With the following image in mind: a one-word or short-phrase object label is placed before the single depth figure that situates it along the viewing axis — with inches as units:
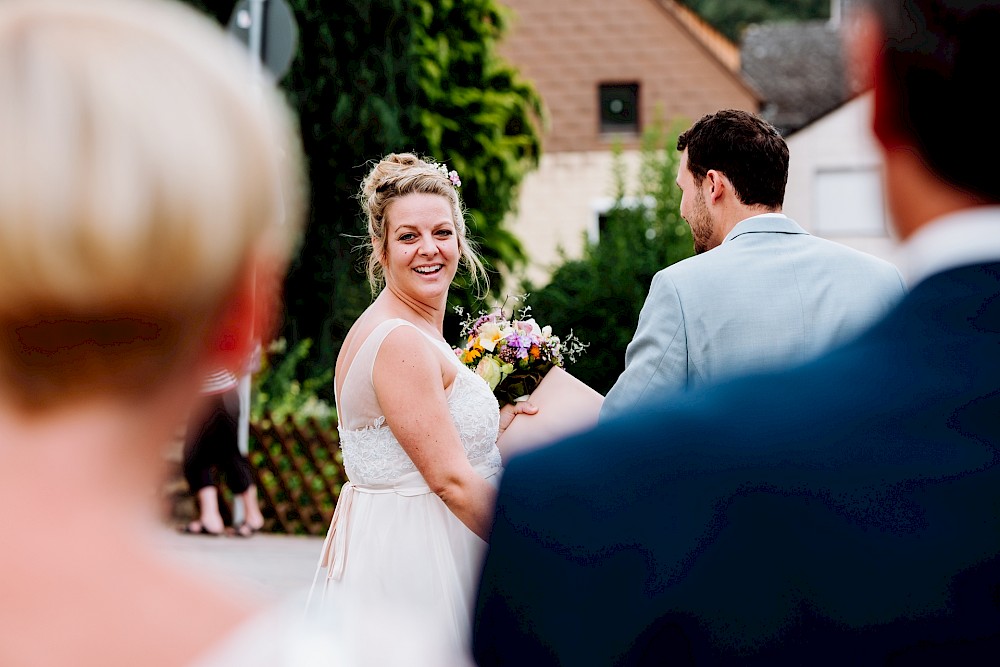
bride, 128.8
